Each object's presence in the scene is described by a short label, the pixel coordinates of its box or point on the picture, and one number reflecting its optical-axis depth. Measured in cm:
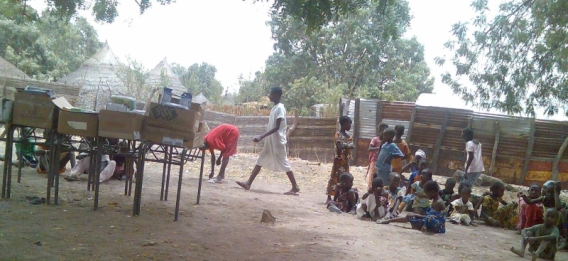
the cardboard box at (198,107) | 554
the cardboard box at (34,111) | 498
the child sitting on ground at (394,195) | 661
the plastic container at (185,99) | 504
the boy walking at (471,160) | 825
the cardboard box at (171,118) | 475
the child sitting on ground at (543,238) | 490
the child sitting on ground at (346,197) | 693
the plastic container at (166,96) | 489
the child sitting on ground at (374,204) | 649
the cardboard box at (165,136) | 475
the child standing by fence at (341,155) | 741
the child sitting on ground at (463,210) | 693
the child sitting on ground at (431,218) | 589
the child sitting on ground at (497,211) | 703
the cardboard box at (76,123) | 488
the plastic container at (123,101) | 509
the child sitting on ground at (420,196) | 641
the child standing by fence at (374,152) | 775
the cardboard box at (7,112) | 504
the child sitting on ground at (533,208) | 609
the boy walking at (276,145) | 785
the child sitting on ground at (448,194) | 726
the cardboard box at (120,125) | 474
